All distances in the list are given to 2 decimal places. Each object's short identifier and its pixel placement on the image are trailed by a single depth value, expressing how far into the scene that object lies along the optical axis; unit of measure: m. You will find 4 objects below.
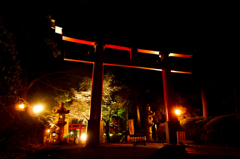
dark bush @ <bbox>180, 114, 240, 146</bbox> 8.27
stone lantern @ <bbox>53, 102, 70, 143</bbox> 12.05
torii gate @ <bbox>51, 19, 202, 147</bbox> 7.79
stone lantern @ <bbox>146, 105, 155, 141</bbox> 13.50
